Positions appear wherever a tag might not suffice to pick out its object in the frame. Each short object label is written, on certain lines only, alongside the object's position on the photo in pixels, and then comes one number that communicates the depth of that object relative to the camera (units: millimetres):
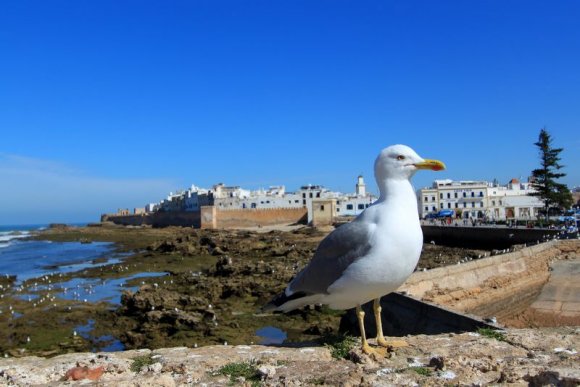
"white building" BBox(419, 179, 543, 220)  68938
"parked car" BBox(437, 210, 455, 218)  61438
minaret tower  97312
